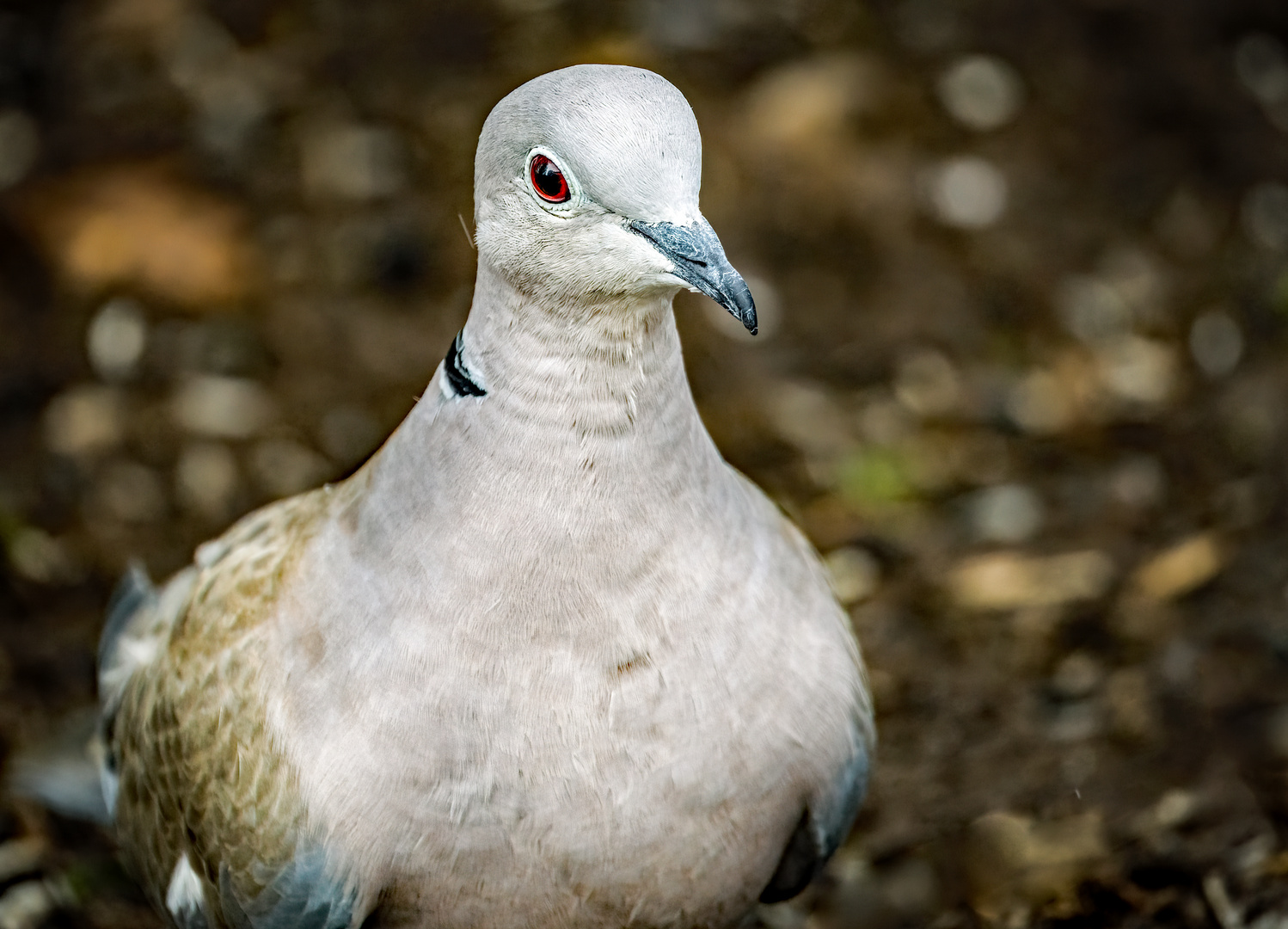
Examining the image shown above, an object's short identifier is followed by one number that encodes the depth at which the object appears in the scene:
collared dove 4.07
